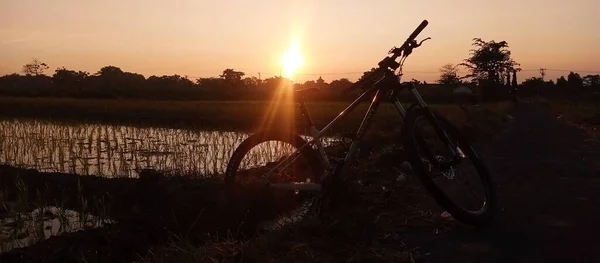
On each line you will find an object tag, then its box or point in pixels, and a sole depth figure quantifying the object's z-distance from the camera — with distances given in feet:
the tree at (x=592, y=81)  289.00
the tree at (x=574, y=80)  280.27
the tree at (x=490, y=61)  258.98
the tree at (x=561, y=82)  289.68
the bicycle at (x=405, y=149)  13.37
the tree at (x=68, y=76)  237.25
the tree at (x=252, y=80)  253.57
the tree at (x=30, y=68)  302.04
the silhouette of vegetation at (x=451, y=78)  261.65
